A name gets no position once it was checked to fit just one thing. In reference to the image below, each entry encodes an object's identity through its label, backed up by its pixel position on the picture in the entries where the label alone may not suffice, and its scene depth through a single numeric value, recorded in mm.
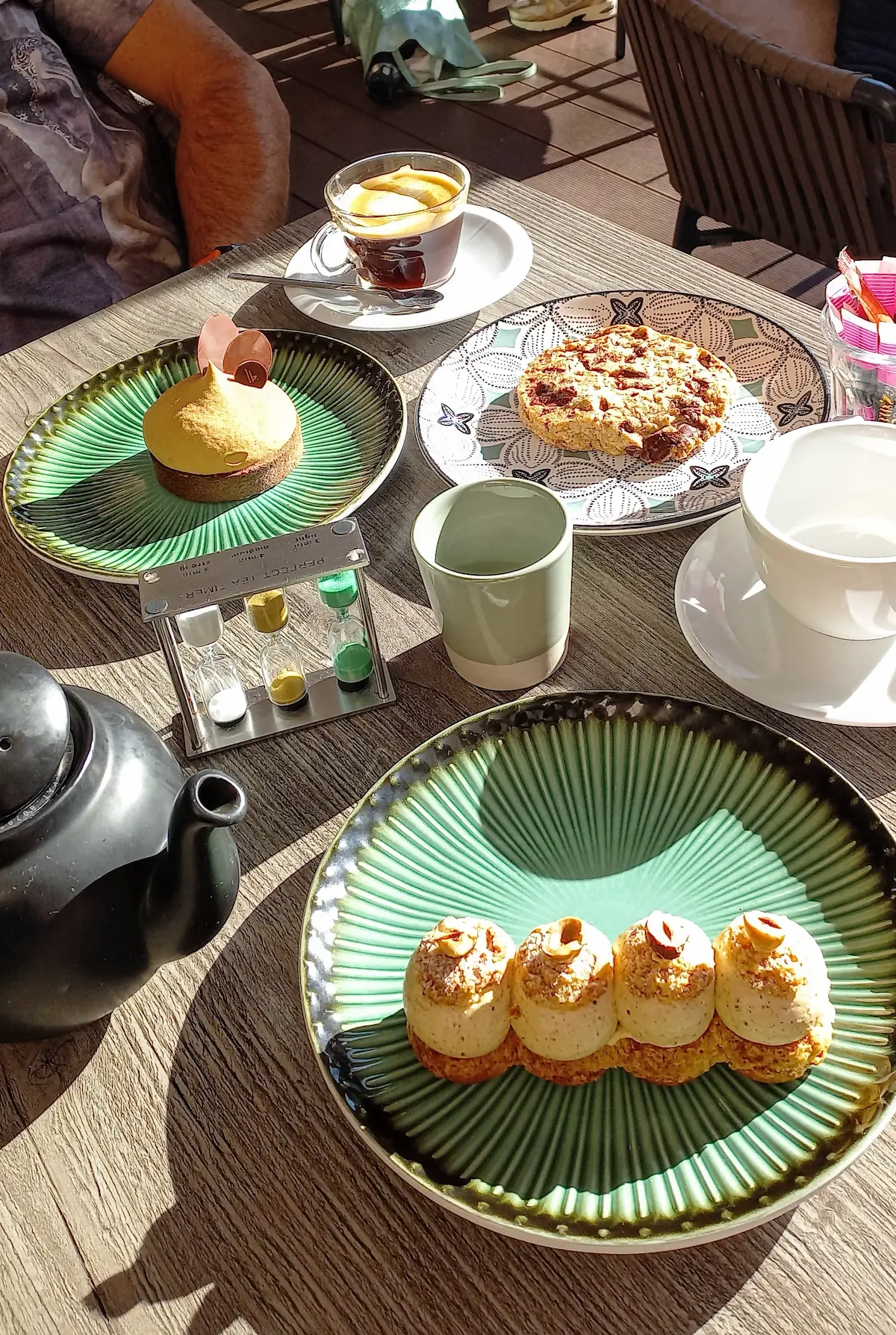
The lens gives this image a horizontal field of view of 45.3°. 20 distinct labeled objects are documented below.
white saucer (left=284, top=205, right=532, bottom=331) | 1008
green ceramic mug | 639
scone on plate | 820
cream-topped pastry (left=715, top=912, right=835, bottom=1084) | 457
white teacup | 608
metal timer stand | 637
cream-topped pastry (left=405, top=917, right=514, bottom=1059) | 470
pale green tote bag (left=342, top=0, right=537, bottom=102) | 2820
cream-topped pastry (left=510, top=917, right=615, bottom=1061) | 466
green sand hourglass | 702
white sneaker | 3148
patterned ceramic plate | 792
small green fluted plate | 827
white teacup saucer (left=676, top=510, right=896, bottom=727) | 641
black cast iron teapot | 468
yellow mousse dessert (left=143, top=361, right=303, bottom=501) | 818
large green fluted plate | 449
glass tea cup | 999
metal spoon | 1018
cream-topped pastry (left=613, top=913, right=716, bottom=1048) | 461
